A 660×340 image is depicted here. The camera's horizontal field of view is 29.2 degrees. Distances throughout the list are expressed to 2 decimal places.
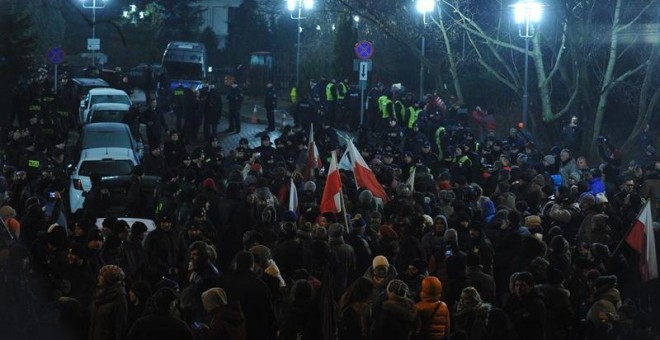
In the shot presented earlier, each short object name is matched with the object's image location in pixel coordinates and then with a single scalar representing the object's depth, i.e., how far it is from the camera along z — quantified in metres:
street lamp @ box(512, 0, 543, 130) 29.52
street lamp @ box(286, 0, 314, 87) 42.04
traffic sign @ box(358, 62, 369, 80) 30.45
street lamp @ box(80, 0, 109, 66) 44.58
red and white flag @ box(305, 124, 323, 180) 19.00
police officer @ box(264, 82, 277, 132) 35.19
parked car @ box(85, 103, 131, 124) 30.41
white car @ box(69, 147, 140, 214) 21.33
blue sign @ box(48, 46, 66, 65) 35.81
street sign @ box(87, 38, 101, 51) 40.56
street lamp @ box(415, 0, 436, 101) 33.66
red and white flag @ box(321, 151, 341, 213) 14.79
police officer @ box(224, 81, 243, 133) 34.59
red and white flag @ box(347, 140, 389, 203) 16.83
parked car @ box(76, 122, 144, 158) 24.80
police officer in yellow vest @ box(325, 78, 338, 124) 36.12
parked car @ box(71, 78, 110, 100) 38.69
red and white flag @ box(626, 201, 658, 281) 13.25
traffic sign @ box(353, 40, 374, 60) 31.08
